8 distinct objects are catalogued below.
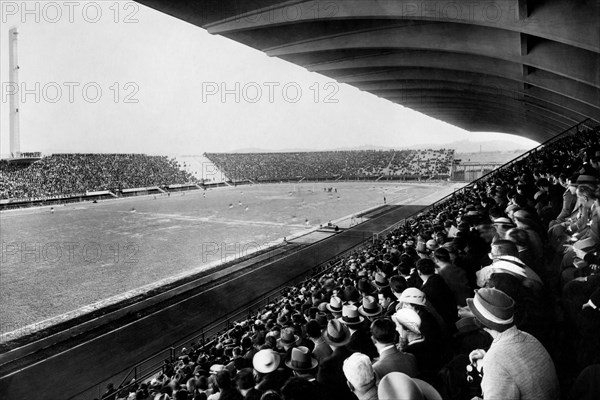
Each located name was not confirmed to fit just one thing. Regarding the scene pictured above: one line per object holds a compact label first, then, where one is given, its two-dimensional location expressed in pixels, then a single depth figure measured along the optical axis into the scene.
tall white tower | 50.88
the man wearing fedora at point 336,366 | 3.28
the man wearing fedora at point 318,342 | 3.93
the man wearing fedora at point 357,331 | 4.00
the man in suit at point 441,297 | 4.09
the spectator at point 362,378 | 2.52
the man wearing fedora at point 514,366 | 2.08
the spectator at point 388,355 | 2.90
